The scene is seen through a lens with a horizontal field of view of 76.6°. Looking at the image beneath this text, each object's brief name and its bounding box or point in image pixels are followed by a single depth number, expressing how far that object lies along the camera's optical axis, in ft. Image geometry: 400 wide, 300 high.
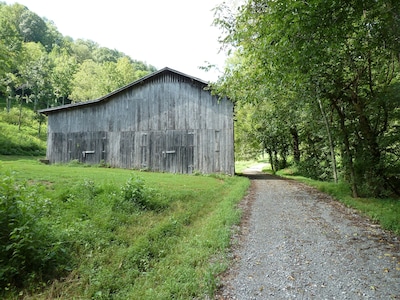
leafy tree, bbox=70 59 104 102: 145.64
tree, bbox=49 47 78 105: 157.07
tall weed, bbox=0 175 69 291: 13.10
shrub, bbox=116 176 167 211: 25.06
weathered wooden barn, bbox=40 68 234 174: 60.70
